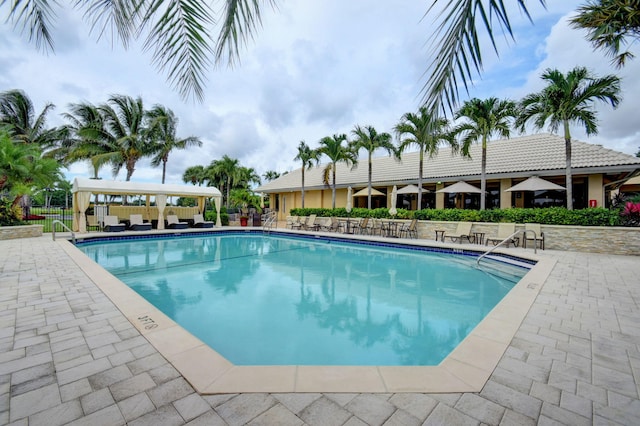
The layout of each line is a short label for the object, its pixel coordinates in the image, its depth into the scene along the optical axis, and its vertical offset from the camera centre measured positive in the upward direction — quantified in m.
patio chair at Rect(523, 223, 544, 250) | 10.88 -0.80
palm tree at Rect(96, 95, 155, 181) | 20.73 +5.75
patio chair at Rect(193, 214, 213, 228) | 18.59 -0.51
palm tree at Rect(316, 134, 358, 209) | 17.77 +3.76
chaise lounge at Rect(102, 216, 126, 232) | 15.35 -0.55
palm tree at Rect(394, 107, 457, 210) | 13.36 +3.70
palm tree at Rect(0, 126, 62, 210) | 11.92 +1.93
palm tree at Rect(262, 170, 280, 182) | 53.91 +6.84
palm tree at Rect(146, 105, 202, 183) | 21.55 +5.83
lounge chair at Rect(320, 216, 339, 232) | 17.50 -0.68
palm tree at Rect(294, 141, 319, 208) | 19.36 +3.77
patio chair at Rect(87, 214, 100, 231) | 16.34 -0.37
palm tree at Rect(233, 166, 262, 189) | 33.35 +4.19
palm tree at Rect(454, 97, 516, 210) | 12.24 +3.97
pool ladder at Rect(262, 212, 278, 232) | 17.95 -0.44
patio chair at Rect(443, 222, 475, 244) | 12.66 -0.85
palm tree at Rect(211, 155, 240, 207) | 32.47 +4.97
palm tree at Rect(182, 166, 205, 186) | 40.06 +5.34
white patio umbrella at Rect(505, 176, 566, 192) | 12.26 +1.11
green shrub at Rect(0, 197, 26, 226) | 12.73 +0.02
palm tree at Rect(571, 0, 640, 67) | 5.41 +3.80
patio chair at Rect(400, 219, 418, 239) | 14.14 -0.79
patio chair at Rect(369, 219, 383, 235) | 15.85 -0.68
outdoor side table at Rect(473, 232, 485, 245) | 12.38 -1.03
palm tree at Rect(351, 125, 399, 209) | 16.30 +3.95
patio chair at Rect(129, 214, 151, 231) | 16.12 -0.54
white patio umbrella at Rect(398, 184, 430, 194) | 16.14 +1.25
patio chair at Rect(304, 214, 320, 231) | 18.11 -0.65
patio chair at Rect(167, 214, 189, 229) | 17.70 -0.53
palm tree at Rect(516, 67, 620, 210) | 10.04 +3.88
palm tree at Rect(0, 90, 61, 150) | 20.67 +6.72
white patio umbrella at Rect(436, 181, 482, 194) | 14.34 +1.16
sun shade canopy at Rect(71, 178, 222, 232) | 14.95 +1.23
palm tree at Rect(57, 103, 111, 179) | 20.23 +5.36
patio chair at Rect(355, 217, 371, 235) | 15.90 -0.74
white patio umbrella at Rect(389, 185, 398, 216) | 15.17 +0.39
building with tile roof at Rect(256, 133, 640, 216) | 13.20 +1.96
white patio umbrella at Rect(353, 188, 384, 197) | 18.11 +1.20
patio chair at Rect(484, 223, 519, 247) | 11.48 -0.78
